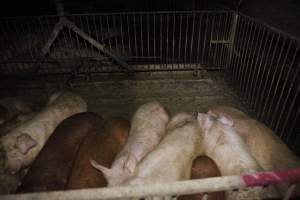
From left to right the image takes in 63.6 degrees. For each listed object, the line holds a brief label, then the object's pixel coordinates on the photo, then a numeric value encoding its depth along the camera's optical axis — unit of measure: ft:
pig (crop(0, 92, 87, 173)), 8.99
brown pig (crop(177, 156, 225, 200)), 7.29
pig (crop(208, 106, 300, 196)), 8.33
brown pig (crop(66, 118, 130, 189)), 8.03
